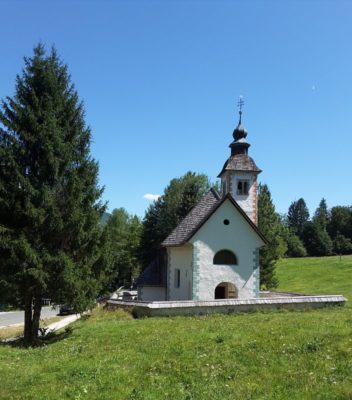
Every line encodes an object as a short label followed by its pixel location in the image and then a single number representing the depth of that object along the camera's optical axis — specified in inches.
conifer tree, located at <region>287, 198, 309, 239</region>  5723.4
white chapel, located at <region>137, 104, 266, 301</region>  907.4
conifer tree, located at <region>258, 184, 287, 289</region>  1528.1
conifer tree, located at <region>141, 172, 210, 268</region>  1868.8
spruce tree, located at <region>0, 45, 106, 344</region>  626.2
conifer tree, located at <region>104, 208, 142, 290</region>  2408.6
